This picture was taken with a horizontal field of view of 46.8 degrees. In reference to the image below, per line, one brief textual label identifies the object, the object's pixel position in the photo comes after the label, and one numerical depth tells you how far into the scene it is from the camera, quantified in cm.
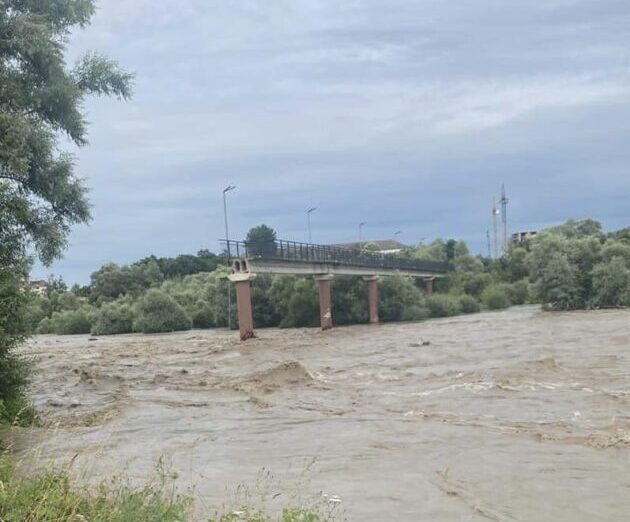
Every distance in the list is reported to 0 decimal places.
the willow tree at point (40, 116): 1638
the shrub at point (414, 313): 7938
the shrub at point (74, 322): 8681
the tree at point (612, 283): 6544
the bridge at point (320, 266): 5481
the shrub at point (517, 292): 9250
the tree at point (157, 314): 7669
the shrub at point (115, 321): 8075
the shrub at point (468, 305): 8712
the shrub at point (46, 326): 8888
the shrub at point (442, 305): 8269
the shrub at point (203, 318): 8217
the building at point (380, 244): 12652
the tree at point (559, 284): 6825
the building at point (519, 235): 17135
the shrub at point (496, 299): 8888
